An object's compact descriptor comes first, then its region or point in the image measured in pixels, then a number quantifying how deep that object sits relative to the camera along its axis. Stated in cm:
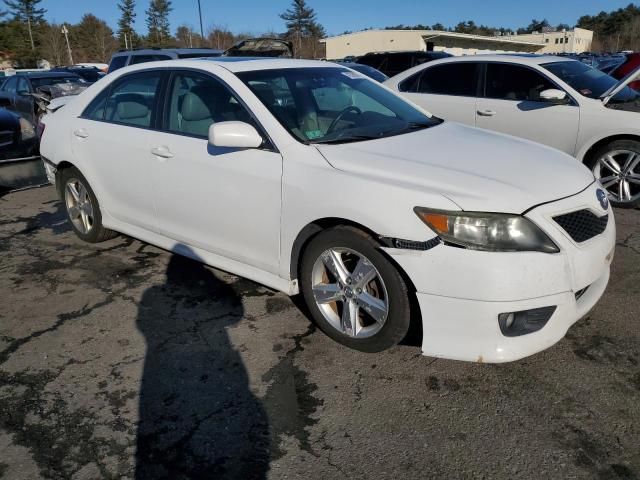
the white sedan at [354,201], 254
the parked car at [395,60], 1438
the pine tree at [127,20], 8650
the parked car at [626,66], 924
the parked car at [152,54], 941
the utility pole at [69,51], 6370
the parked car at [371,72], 1121
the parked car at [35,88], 1120
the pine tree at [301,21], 9175
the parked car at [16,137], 662
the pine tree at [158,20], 8494
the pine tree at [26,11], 7603
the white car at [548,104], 561
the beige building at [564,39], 9431
